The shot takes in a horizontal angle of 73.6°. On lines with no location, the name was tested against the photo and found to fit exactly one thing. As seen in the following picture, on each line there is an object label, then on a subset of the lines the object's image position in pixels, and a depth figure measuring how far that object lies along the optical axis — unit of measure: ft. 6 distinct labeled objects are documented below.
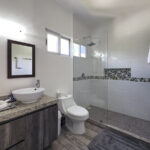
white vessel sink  4.22
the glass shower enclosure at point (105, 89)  8.10
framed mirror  4.99
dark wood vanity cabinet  3.51
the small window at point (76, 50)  8.98
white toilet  6.21
